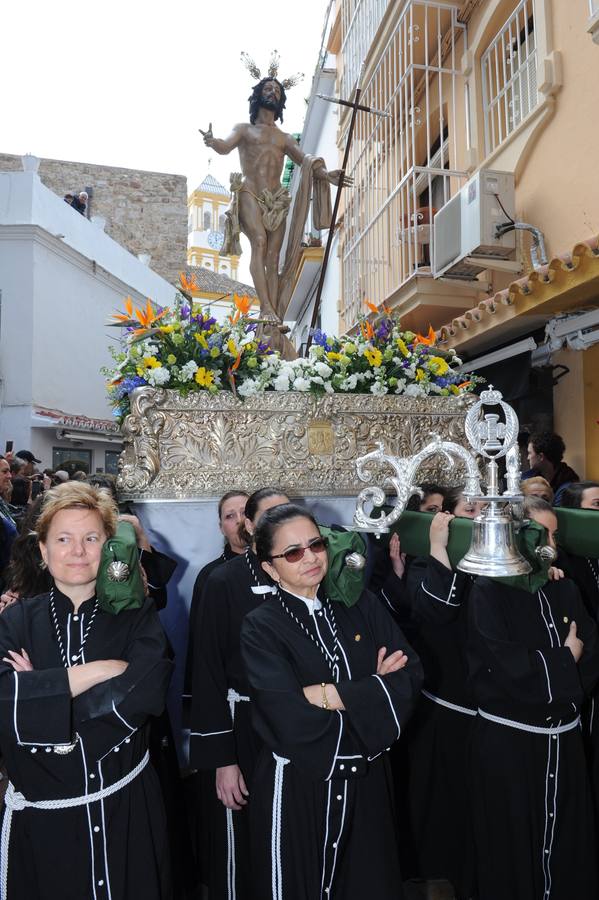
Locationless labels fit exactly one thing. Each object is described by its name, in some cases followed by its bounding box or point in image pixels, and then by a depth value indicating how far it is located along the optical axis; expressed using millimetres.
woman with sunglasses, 1958
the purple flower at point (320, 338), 4547
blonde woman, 1983
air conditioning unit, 6363
